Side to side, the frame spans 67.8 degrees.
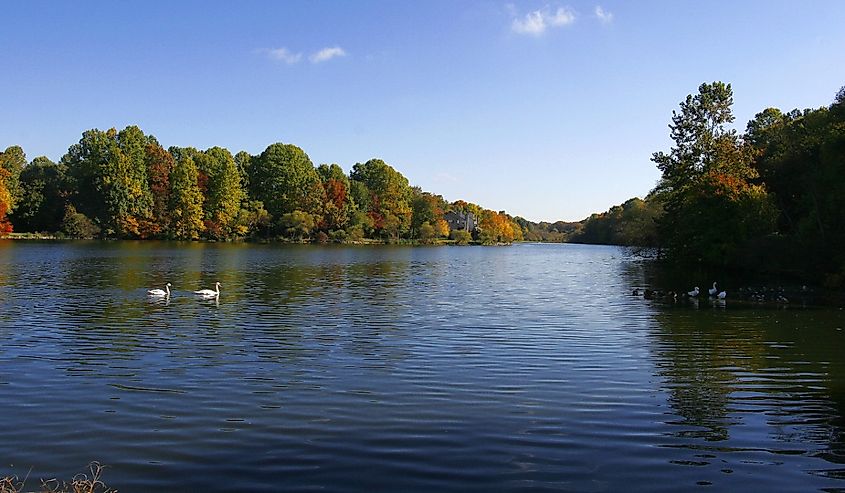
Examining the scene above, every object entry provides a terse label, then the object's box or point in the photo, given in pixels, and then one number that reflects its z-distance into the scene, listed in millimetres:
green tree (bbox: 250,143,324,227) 115062
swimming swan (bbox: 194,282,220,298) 27062
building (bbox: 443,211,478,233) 170750
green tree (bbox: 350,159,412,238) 129500
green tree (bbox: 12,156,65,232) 95938
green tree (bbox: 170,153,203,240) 101500
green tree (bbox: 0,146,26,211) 93069
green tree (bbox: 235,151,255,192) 117175
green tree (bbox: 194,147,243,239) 105000
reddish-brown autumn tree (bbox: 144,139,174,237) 101188
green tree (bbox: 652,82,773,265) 43312
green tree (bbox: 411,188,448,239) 143000
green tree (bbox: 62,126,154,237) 95625
